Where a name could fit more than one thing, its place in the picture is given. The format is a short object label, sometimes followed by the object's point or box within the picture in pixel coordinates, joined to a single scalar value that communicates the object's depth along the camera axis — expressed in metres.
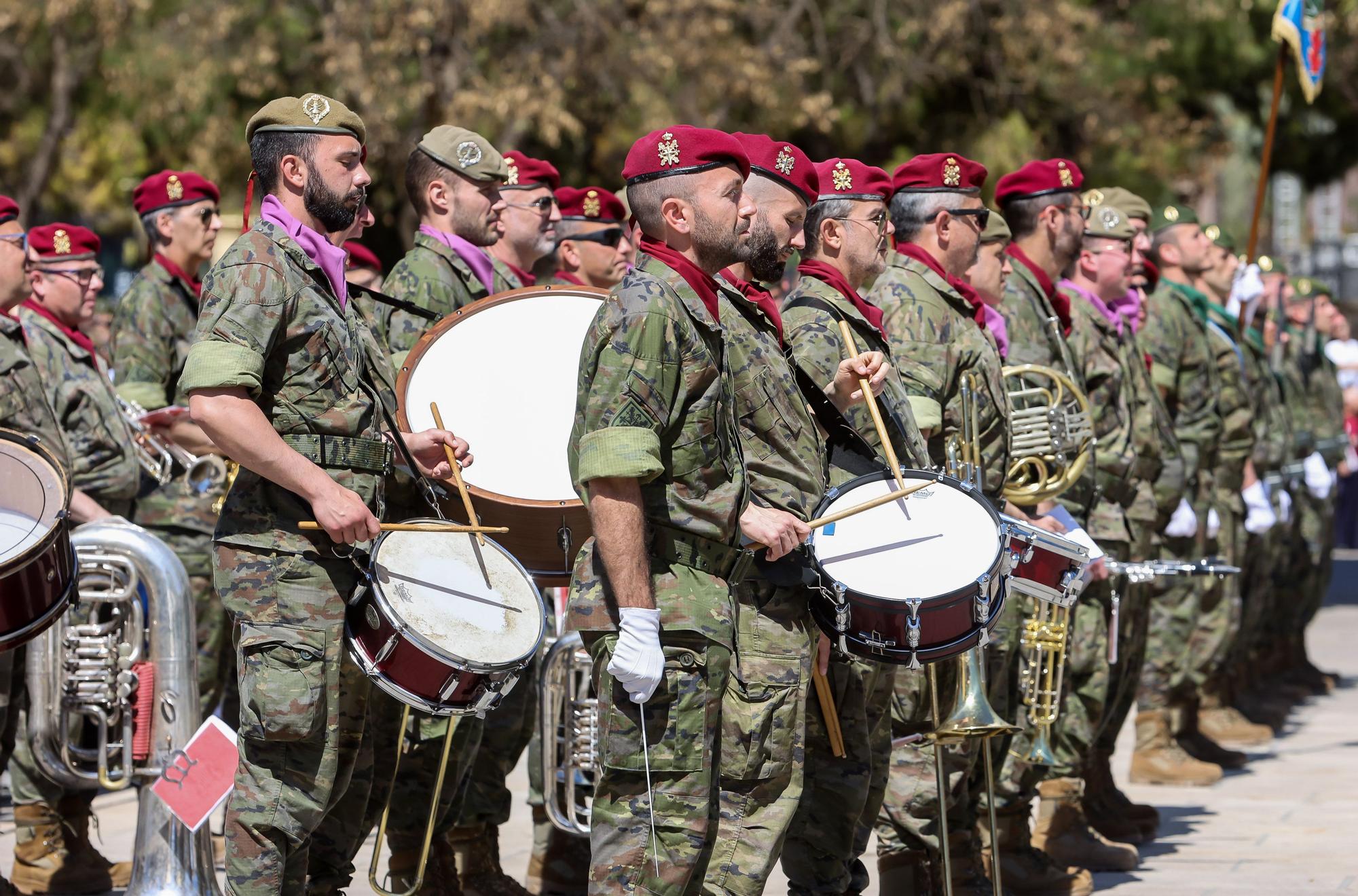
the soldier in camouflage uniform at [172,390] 15.42
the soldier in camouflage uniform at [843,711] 10.96
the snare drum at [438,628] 9.62
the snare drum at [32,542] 10.32
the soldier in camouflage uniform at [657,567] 8.95
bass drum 11.32
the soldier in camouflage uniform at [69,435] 14.08
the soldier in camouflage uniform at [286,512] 9.68
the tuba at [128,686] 11.82
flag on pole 21.11
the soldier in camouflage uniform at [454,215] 13.47
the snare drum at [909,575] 9.82
